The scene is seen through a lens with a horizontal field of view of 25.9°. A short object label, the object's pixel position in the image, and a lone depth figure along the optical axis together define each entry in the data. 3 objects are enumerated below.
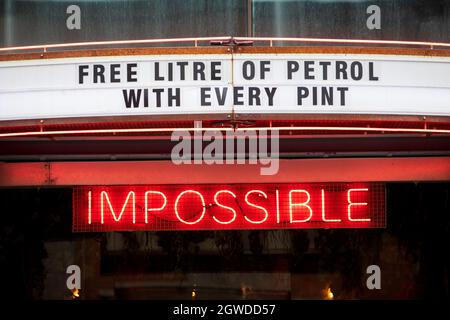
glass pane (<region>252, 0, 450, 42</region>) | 9.66
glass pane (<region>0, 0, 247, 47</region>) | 9.76
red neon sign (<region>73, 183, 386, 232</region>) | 10.28
